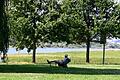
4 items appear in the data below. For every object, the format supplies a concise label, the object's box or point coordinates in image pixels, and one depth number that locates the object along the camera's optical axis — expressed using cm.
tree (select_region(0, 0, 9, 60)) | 2952
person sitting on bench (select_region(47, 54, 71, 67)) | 3600
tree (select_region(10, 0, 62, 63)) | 5081
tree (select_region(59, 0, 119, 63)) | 5369
